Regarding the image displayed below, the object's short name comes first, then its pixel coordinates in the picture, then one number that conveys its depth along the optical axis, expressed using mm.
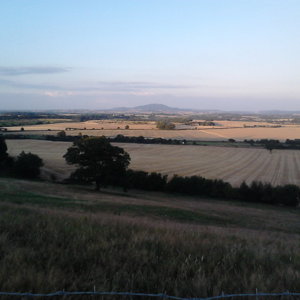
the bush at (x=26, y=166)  36284
